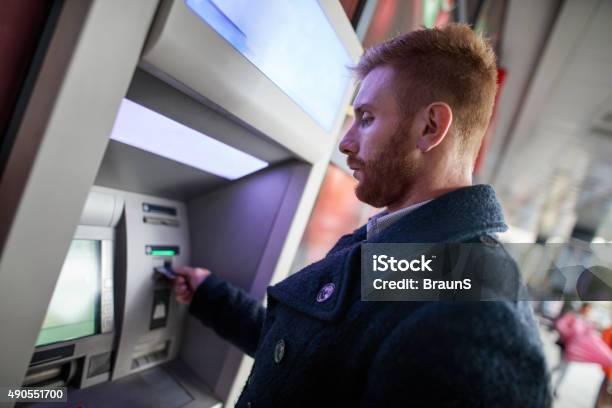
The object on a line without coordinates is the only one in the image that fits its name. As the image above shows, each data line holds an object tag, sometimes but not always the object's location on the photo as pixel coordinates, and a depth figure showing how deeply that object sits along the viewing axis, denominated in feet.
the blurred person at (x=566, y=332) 15.75
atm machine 2.05
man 1.90
